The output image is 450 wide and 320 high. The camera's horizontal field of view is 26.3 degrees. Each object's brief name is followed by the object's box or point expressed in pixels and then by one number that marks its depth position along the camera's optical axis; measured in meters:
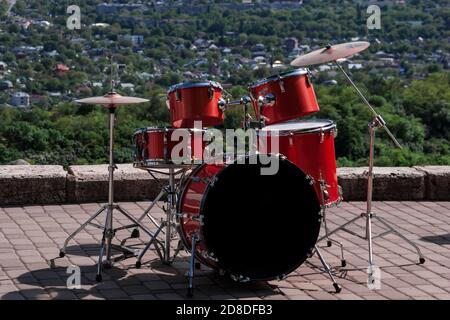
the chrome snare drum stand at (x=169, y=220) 6.90
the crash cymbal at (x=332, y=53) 6.67
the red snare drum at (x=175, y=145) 6.78
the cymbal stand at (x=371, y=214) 6.88
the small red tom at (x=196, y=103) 6.85
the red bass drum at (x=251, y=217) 6.28
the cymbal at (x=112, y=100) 6.65
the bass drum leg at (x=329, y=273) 6.34
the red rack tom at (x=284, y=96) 6.75
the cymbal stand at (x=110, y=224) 6.83
